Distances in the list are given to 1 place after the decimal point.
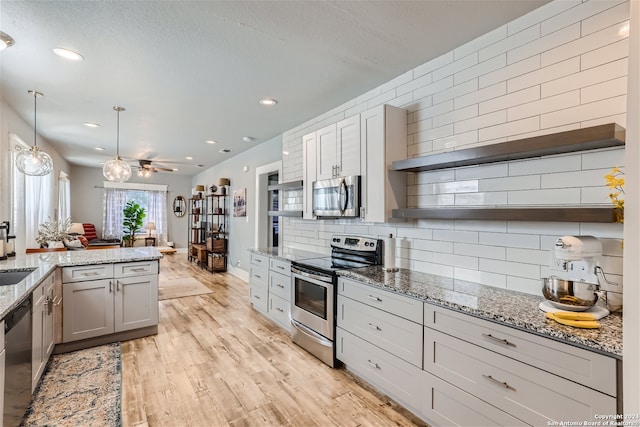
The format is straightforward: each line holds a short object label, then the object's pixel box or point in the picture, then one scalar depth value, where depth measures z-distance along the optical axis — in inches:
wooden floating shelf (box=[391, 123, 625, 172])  57.1
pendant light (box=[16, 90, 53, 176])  121.9
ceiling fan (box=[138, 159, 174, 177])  253.0
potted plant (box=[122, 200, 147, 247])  364.2
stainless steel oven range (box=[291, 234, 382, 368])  105.7
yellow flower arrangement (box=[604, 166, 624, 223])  56.2
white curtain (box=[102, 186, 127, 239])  361.7
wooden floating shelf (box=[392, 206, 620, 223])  57.0
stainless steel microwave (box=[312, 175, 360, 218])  111.1
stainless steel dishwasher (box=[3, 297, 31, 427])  65.5
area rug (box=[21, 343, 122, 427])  80.1
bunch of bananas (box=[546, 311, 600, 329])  52.8
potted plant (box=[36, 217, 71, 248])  180.5
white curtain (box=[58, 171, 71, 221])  269.0
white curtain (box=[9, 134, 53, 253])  149.3
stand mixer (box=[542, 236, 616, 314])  58.3
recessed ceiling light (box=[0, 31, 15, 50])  73.0
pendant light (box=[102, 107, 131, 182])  160.1
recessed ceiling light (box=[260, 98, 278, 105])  131.1
